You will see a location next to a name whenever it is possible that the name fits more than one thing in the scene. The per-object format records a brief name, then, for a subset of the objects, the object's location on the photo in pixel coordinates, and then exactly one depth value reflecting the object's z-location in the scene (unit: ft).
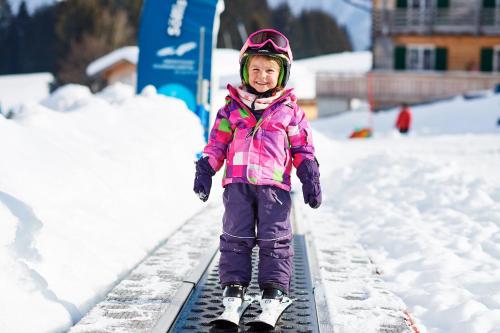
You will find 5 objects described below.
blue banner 36.94
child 12.38
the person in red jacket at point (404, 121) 73.20
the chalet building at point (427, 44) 106.58
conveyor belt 11.89
